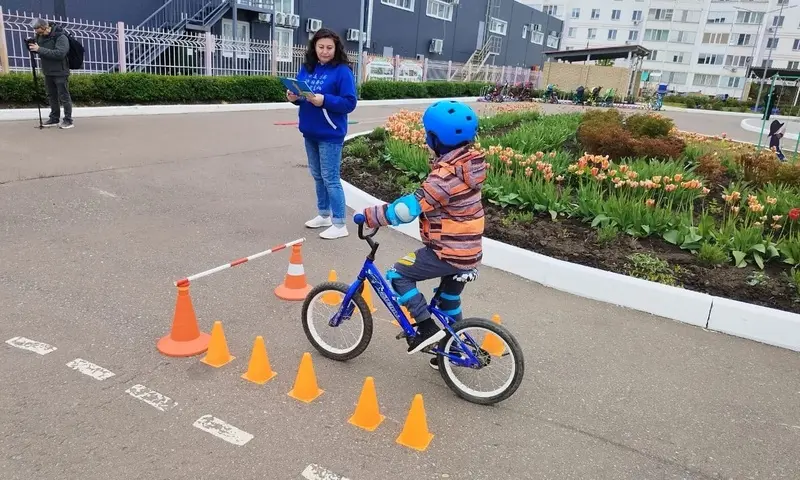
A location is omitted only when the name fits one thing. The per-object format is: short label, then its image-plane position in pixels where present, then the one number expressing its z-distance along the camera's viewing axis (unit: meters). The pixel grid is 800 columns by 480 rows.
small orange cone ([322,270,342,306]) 3.69
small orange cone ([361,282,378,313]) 4.60
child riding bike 3.15
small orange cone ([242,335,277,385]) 3.40
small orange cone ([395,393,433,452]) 2.92
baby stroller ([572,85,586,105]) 33.97
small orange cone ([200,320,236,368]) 3.53
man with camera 9.80
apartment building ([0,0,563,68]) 18.88
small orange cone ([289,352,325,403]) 3.26
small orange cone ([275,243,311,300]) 4.59
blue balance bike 3.28
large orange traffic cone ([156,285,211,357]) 3.59
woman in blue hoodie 5.45
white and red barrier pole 3.59
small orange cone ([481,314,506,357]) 3.25
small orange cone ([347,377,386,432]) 3.04
